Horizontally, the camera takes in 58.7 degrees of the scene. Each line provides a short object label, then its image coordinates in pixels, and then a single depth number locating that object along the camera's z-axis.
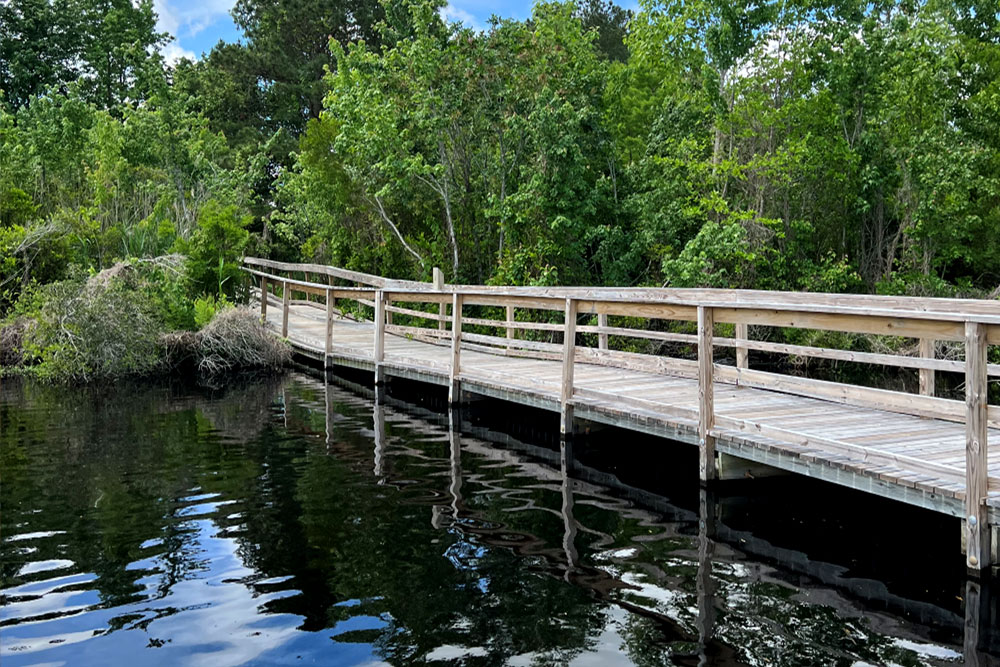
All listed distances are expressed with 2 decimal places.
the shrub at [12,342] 16.78
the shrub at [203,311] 16.80
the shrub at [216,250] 19.28
